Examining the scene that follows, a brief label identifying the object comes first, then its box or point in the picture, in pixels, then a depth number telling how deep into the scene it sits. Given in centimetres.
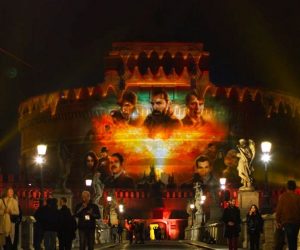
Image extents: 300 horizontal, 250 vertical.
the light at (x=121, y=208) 5499
